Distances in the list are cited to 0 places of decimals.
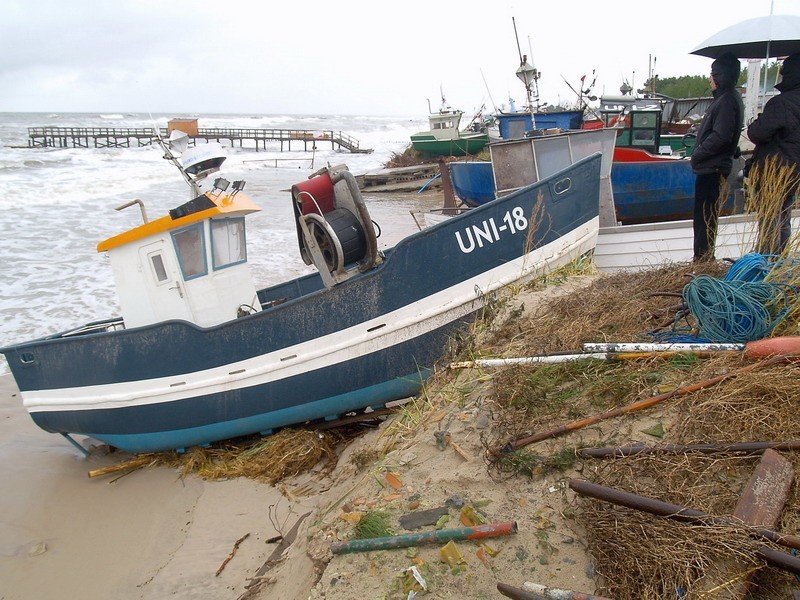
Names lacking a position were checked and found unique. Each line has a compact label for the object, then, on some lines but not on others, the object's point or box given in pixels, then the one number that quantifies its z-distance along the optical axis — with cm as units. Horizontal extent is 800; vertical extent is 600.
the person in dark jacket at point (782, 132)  452
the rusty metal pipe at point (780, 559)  200
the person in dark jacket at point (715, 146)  489
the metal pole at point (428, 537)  259
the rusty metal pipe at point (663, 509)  214
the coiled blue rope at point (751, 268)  371
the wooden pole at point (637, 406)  300
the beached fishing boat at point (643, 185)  1020
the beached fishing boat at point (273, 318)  511
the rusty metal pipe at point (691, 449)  254
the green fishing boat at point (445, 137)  2809
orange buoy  304
